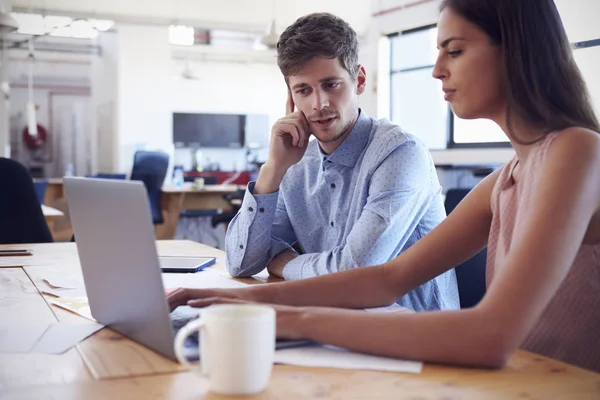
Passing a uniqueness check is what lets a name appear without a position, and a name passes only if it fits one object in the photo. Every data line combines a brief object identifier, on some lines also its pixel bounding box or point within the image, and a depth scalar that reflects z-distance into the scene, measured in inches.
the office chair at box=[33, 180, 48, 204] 209.0
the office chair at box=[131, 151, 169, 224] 275.7
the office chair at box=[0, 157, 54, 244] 100.6
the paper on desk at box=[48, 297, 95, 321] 46.0
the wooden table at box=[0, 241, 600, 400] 28.9
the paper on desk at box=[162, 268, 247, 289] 57.2
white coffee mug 27.4
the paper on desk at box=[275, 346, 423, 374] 32.5
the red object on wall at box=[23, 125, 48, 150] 518.9
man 63.6
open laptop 32.0
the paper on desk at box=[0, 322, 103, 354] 36.6
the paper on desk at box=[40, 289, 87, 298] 53.7
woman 33.3
